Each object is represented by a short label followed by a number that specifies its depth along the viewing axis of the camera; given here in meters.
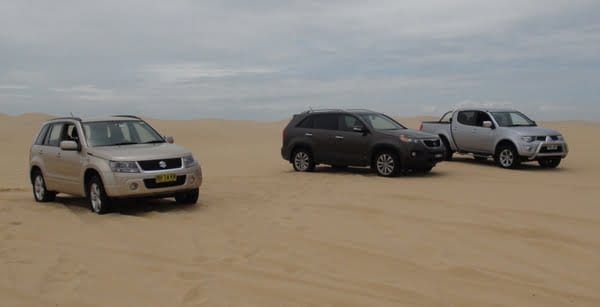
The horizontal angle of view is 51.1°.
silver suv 10.16
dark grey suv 15.09
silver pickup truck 16.86
